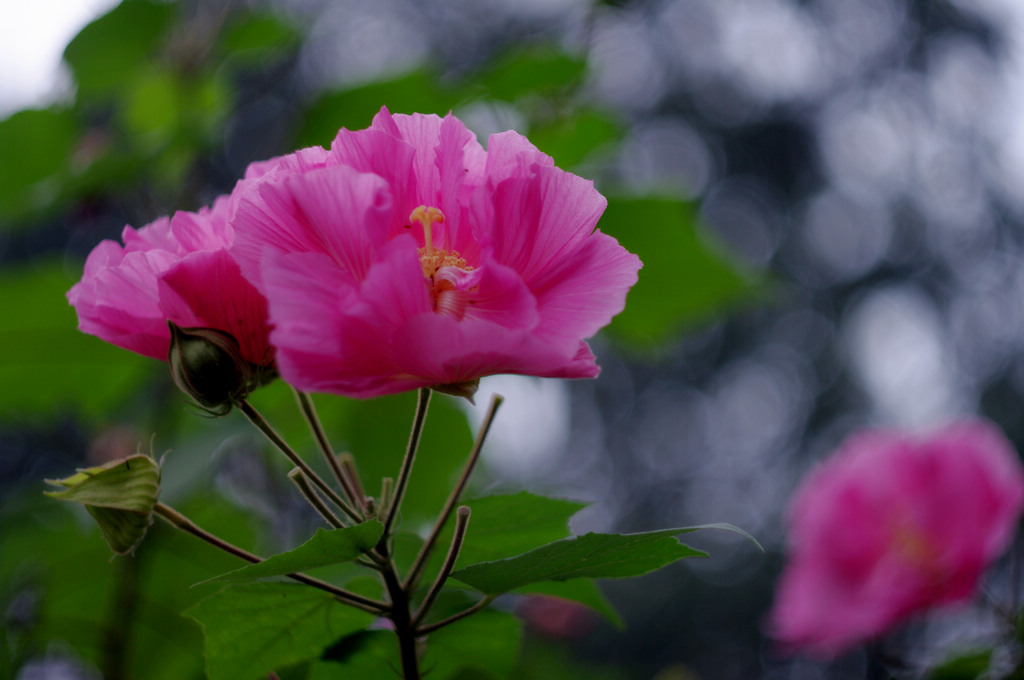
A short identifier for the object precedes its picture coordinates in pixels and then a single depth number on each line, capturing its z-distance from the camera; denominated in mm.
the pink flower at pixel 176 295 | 858
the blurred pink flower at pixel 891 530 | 1174
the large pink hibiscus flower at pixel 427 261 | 836
